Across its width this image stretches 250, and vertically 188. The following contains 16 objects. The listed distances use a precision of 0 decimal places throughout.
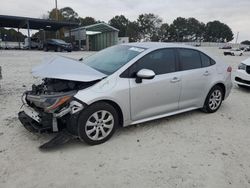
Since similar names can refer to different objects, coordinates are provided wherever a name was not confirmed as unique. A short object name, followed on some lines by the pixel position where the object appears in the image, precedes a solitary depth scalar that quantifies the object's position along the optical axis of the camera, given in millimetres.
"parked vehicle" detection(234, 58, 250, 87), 5834
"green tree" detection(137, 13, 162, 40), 68432
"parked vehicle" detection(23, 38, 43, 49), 25990
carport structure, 24308
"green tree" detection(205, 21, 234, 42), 79920
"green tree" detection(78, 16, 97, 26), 57740
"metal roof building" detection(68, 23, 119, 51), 29317
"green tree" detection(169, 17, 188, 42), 72182
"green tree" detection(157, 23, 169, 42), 70869
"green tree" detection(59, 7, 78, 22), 60664
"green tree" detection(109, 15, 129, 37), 59828
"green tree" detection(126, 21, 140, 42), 57640
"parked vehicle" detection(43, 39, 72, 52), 22359
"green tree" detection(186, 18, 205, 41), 76946
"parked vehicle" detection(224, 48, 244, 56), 26204
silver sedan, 2769
